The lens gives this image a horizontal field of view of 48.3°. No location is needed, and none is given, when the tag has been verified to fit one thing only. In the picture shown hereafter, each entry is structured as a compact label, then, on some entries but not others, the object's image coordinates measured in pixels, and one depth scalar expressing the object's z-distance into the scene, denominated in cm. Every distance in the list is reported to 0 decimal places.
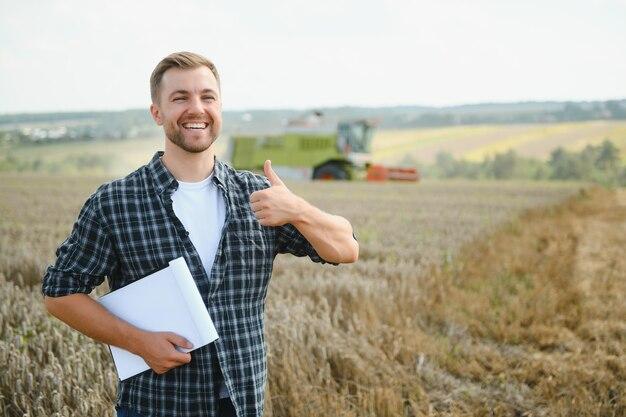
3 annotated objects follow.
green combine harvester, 3619
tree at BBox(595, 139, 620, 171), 3886
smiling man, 213
